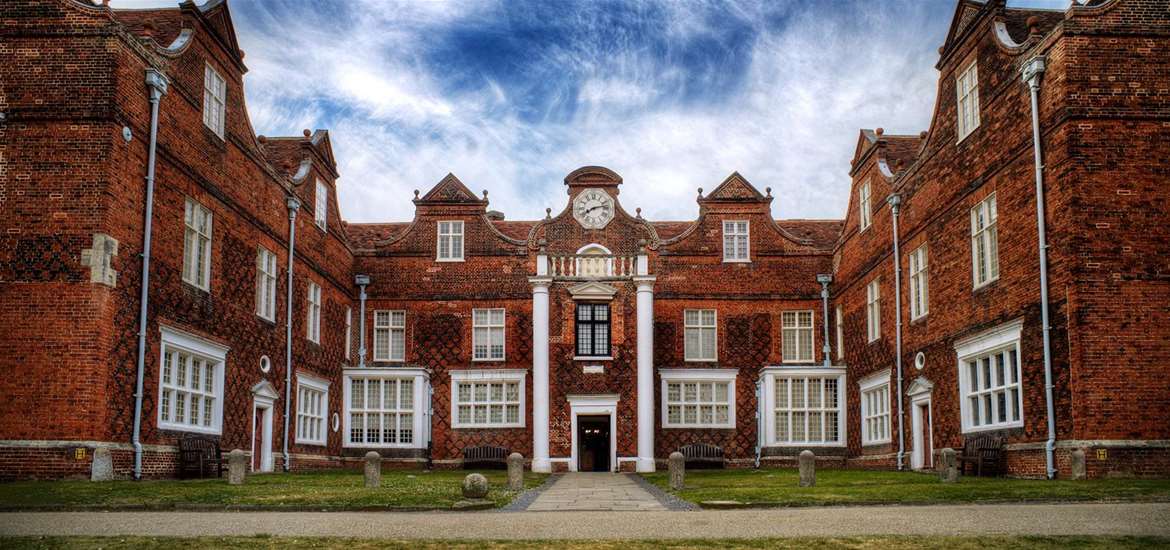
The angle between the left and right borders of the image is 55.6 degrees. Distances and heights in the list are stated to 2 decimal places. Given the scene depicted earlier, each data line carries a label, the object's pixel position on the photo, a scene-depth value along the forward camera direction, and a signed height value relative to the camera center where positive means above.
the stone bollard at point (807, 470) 20.39 -1.09
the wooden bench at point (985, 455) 22.98 -0.94
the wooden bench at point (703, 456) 35.87 -1.49
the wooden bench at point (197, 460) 23.78 -1.12
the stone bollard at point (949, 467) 21.02 -1.06
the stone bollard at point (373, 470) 20.38 -1.13
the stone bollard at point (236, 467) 21.03 -1.12
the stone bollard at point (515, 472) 21.66 -1.23
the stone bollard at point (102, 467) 20.23 -1.08
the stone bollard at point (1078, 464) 19.69 -0.94
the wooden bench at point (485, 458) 36.12 -1.59
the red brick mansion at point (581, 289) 20.50 +3.08
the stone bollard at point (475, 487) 16.78 -1.18
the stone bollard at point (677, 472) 21.02 -1.18
